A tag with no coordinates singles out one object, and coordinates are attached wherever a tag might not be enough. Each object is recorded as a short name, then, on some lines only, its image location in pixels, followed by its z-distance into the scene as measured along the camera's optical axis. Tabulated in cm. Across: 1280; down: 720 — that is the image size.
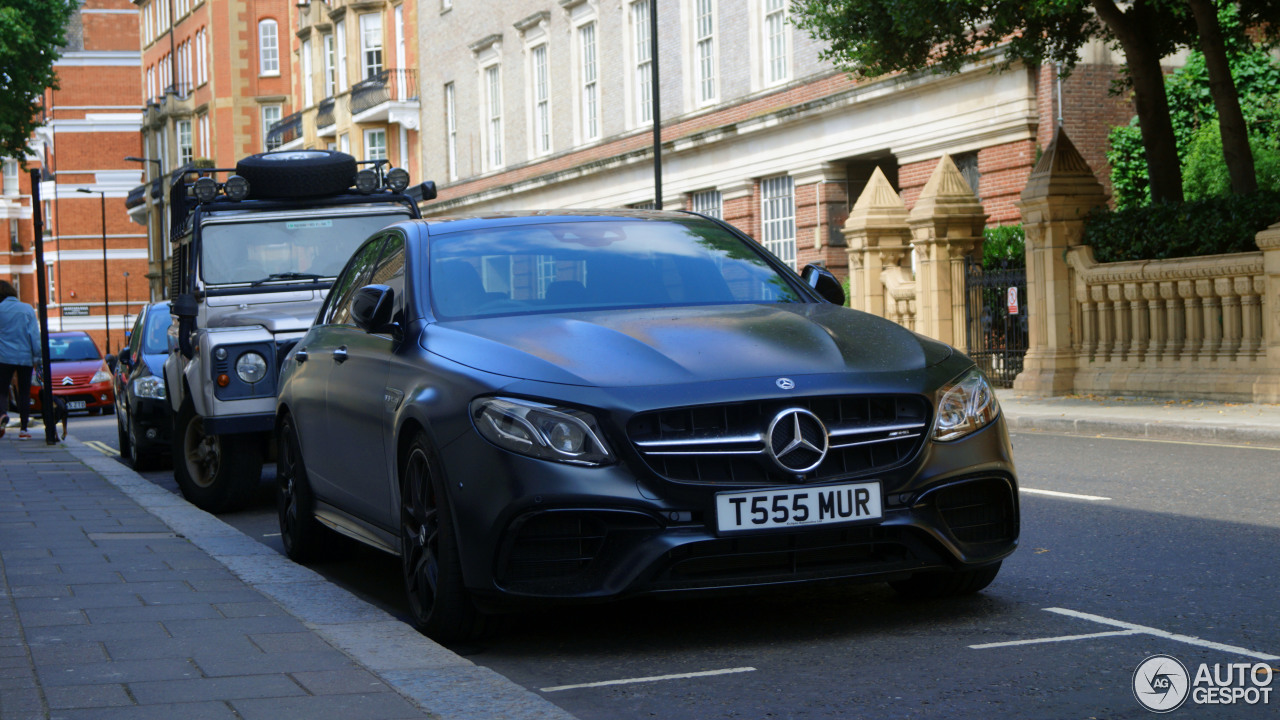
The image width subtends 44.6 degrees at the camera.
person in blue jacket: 1745
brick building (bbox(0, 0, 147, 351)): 8800
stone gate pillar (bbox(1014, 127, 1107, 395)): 1936
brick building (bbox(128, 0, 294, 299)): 7231
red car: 2784
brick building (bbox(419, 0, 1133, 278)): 2597
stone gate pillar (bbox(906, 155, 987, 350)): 2197
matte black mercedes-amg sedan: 499
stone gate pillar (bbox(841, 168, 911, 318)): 2427
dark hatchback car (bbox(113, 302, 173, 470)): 1398
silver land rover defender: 993
